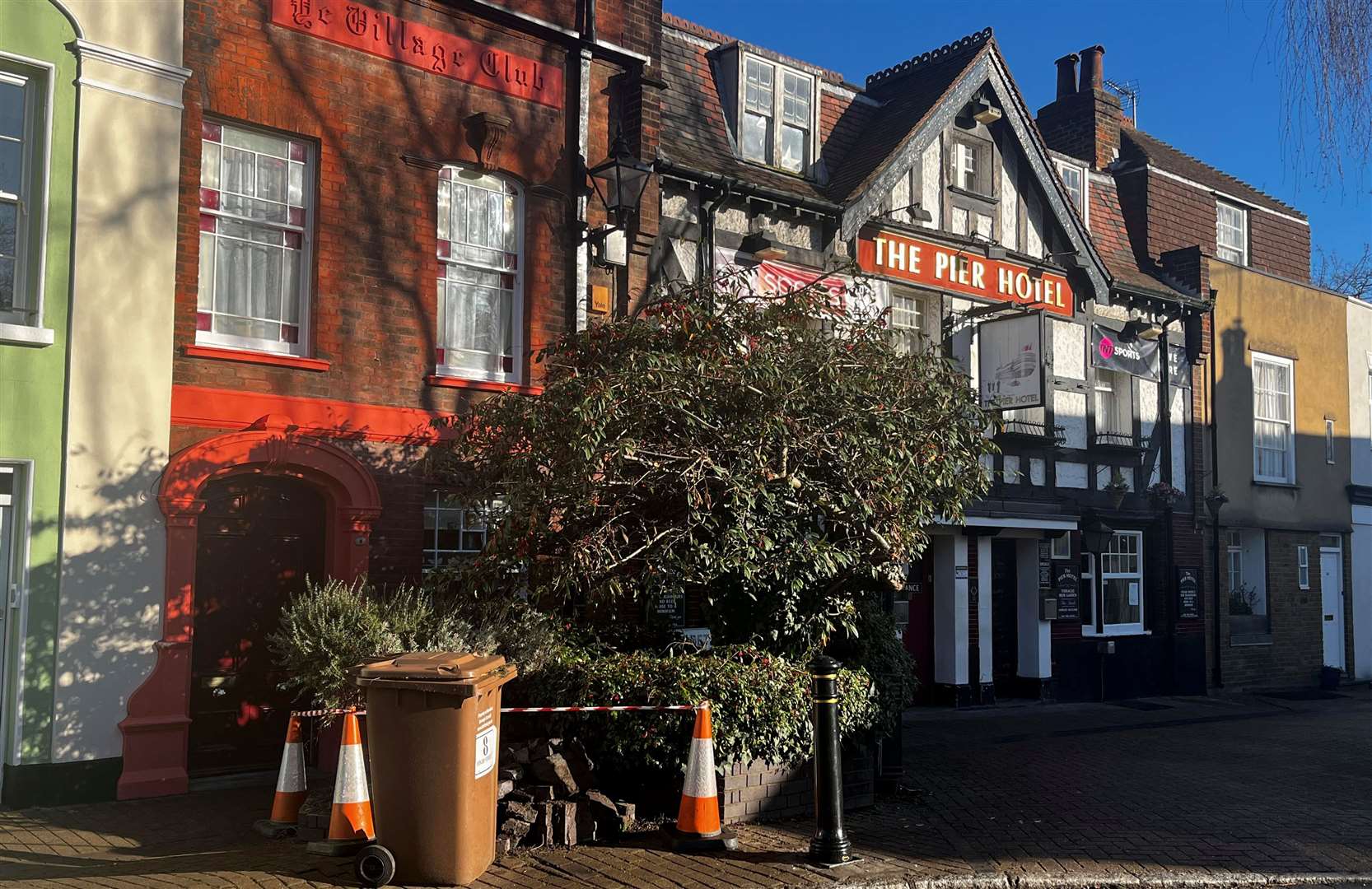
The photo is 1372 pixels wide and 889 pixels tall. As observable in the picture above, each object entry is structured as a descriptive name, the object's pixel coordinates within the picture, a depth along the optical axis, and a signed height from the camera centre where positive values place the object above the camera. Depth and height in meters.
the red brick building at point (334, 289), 9.78 +2.09
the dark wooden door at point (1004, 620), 17.62 -1.30
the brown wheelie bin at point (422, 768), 6.50 -1.30
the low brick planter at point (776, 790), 8.31 -1.85
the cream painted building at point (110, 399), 8.89 +0.91
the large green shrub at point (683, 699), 8.10 -1.17
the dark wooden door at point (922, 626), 16.69 -1.32
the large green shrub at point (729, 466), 8.67 +0.45
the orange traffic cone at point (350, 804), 6.66 -1.53
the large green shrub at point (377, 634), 8.16 -0.77
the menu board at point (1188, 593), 19.30 -0.98
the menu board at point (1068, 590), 17.86 -0.87
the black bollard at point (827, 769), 7.48 -1.49
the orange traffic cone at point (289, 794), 7.76 -1.73
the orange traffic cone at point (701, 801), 7.60 -1.70
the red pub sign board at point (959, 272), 16.02 +3.54
